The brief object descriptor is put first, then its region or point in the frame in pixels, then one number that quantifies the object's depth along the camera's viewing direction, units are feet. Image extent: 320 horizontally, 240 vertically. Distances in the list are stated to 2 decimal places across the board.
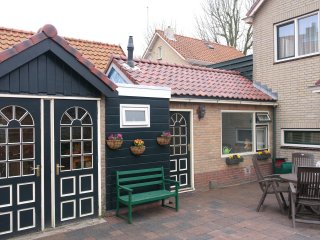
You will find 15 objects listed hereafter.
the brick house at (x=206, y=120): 27.40
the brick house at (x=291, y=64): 30.99
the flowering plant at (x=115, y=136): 20.24
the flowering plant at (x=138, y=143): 21.44
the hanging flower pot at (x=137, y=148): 21.38
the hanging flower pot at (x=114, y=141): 20.21
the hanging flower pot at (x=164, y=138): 22.85
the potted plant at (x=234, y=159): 30.12
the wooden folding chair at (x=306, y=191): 17.89
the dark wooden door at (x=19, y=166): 16.55
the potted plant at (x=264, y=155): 33.04
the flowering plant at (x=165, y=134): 22.93
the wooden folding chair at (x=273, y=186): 20.88
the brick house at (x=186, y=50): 63.77
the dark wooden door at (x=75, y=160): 18.39
